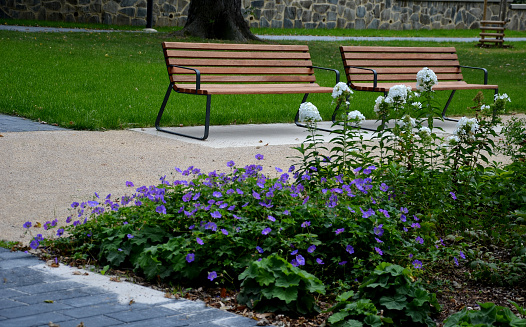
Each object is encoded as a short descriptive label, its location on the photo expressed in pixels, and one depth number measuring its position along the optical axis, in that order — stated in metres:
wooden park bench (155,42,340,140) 7.70
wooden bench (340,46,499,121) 8.93
